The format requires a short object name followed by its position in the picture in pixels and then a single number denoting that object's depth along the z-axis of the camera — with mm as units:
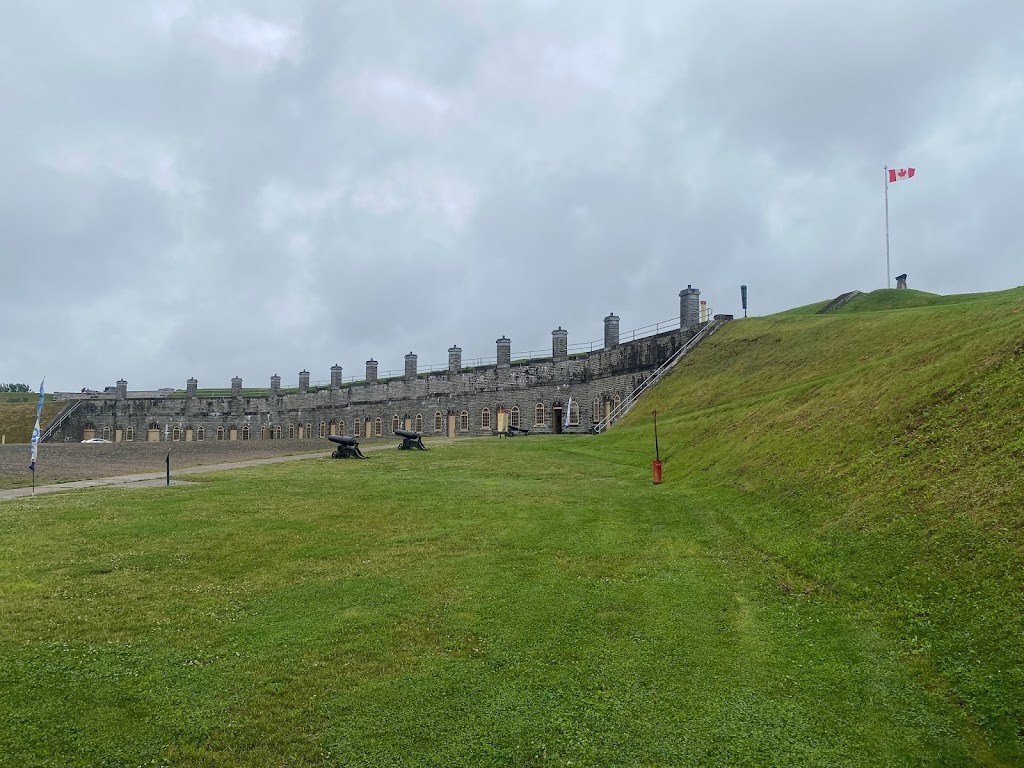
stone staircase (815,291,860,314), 39625
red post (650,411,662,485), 17859
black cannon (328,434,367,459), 27562
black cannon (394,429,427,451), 31336
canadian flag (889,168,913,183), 37481
